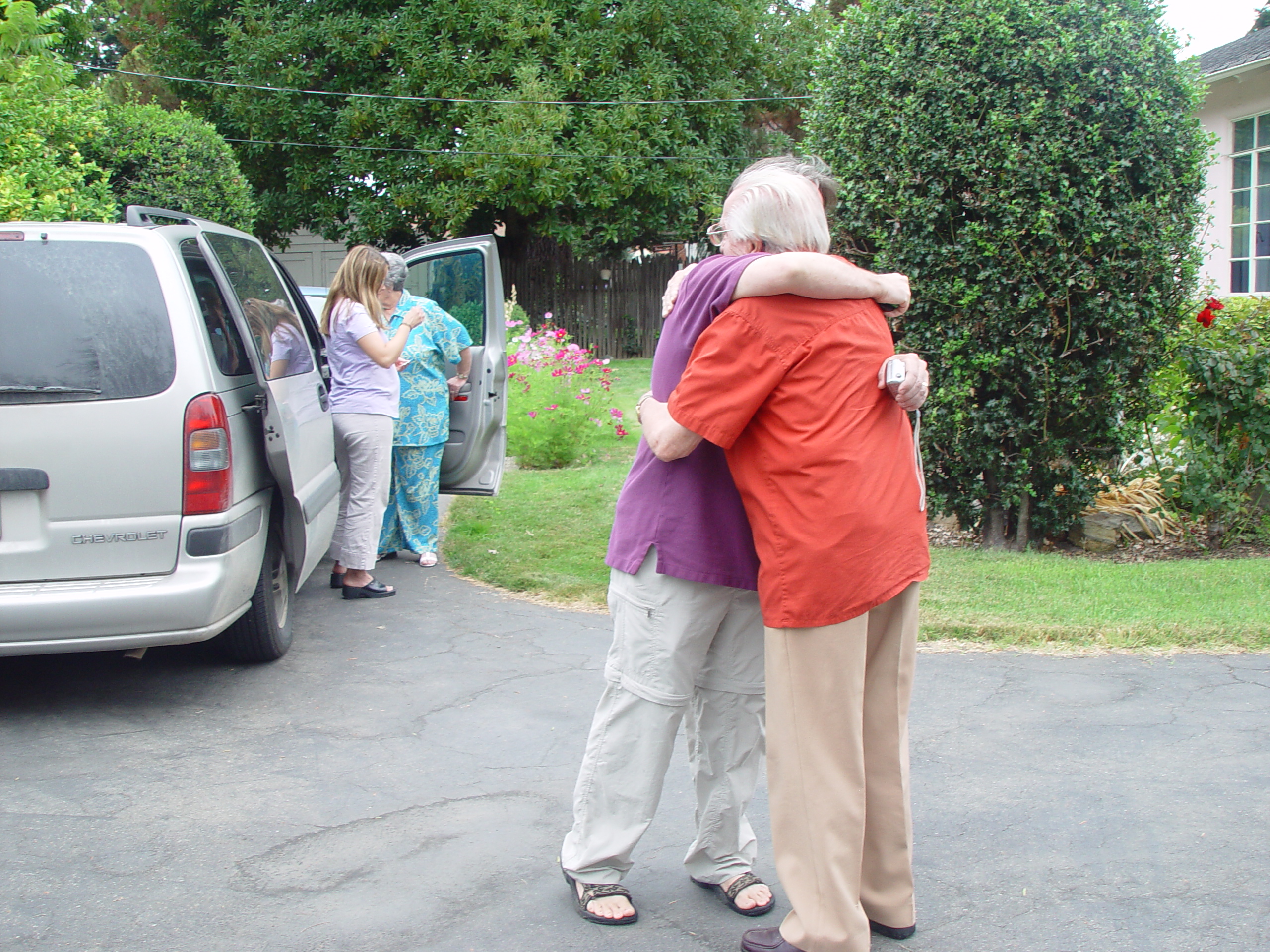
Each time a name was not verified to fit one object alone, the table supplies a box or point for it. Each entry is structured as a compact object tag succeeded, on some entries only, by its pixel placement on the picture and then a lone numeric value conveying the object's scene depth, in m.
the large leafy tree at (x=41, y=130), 6.49
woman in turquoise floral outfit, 6.33
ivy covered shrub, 5.95
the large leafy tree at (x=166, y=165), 8.54
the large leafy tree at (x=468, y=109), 20.30
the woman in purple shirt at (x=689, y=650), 2.59
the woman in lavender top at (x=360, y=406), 5.88
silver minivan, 3.92
